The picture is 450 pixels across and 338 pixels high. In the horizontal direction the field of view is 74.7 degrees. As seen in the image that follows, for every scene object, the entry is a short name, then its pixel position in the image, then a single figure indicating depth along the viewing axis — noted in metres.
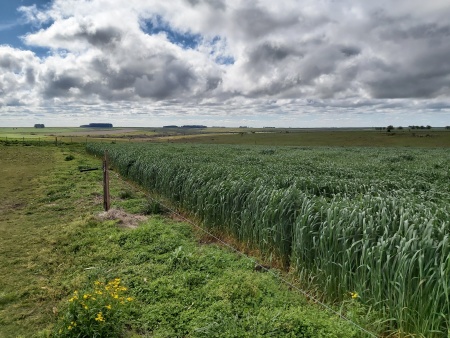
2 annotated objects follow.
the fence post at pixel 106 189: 11.87
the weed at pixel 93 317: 4.45
